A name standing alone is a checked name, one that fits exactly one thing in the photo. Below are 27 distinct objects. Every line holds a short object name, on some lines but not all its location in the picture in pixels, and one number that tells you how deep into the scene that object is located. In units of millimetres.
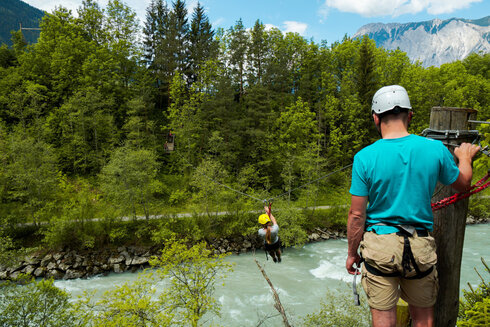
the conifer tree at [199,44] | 30603
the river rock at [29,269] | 15702
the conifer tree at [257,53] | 28047
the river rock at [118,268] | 16625
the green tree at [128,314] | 8266
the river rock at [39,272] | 15781
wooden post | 2238
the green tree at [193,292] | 9439
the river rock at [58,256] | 16719
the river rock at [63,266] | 16188
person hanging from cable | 6734
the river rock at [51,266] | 16125
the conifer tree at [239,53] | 27266
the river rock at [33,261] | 16281
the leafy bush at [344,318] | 8539
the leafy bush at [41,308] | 8258
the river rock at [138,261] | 17156
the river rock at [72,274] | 15852
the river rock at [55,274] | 15750
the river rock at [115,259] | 16984
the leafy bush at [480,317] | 2076
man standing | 1759
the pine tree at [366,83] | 26984
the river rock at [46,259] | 16344
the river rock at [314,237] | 21141
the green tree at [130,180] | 18594
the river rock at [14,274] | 15259
